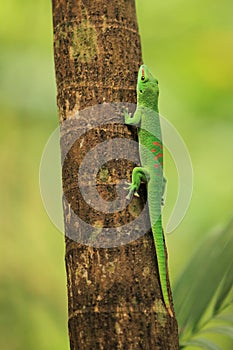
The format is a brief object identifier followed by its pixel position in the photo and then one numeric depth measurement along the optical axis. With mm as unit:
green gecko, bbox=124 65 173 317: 4406
